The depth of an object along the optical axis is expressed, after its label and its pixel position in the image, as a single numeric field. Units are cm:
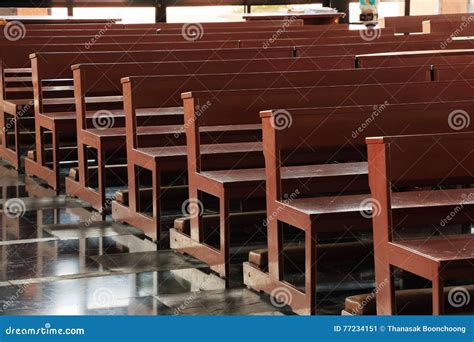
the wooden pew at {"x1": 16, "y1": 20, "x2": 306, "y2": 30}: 929
